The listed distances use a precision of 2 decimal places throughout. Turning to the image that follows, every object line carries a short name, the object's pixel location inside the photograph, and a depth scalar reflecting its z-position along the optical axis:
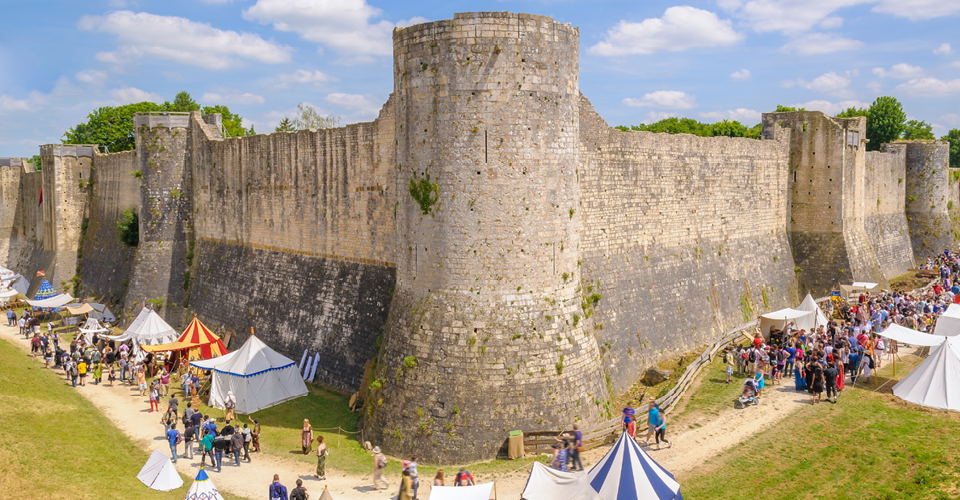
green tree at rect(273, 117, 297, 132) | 62.94
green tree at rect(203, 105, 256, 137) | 49.49
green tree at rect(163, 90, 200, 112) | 50.59
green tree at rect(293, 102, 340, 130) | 59.66
